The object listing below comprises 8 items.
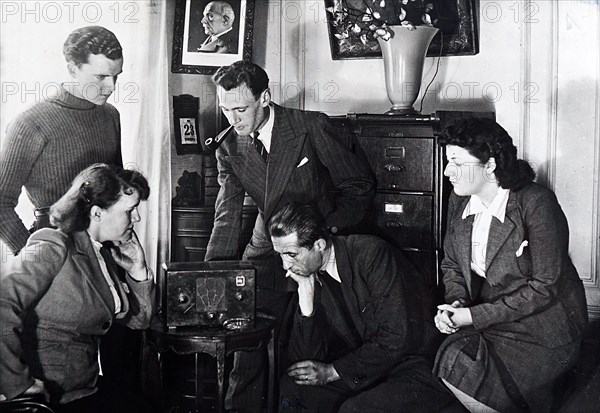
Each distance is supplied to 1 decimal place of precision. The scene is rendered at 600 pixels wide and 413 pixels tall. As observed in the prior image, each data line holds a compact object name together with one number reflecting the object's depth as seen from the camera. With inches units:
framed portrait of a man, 93.7
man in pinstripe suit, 94.7
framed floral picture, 95.6
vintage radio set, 89.7
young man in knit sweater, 84.6
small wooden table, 87.6
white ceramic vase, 95.3
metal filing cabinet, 93.4
